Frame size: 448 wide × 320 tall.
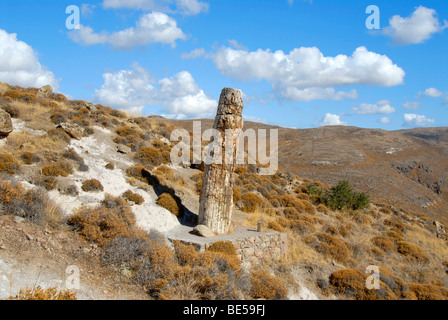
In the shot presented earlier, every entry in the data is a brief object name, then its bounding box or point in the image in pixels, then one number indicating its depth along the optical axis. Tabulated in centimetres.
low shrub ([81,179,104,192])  1106
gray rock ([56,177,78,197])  1027
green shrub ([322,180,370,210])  2045
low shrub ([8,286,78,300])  445
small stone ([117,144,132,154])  1617
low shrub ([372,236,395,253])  1448
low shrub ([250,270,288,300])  748
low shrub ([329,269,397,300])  916
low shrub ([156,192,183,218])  1173
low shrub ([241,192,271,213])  1552
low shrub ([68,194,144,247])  739
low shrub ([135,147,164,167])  1625
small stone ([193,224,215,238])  983
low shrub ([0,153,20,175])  985
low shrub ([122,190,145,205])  1158
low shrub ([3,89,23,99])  1718
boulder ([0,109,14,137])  1192
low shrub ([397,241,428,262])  1430
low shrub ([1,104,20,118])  1449
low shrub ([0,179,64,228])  717
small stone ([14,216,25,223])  688
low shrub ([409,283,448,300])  978
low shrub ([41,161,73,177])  1083
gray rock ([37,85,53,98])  2055
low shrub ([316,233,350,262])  1211
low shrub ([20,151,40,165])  1109
